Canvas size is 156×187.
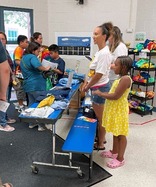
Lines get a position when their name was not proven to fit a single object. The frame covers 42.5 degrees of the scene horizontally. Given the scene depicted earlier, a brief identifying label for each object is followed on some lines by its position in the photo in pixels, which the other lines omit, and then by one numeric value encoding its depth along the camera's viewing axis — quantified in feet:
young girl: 6.66
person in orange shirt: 12.01
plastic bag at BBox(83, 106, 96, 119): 9.20
